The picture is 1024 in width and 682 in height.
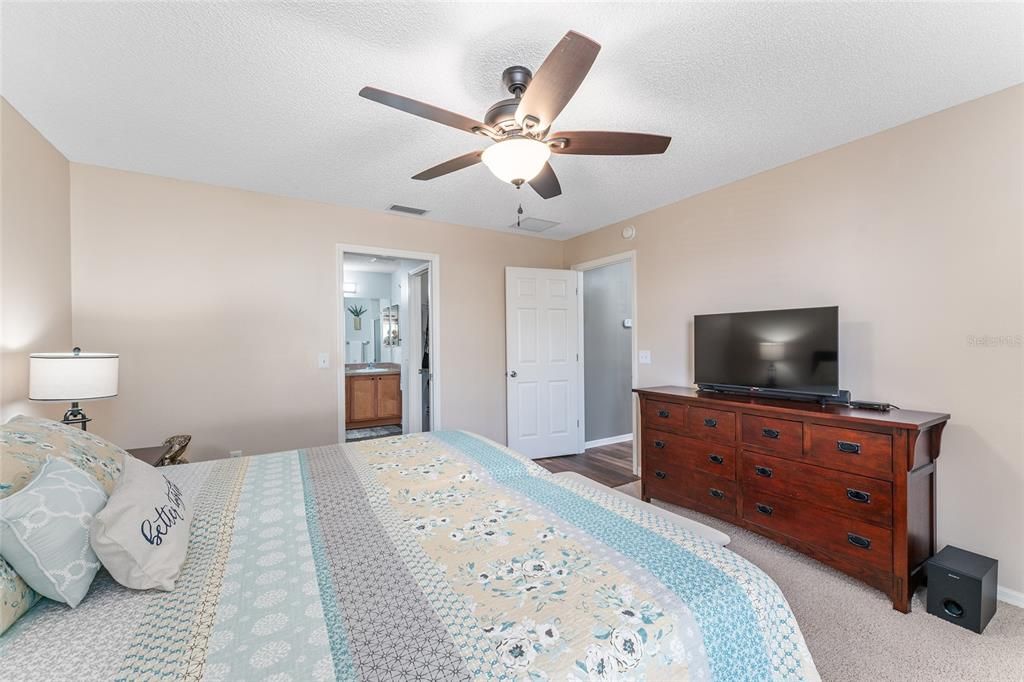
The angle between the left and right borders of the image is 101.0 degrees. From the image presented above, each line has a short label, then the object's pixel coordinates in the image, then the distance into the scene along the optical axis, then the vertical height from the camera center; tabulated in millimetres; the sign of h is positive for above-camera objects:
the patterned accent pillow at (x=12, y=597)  888 -550
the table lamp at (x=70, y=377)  2047 -158
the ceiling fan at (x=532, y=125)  1387 +855
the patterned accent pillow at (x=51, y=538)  948 -447
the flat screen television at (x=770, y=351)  2523 -89
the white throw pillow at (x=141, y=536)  1023 -492
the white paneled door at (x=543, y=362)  4539 -239
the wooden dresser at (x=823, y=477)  2049 -794
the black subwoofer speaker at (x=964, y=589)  1860 -1147
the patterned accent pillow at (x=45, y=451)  1150 -335
